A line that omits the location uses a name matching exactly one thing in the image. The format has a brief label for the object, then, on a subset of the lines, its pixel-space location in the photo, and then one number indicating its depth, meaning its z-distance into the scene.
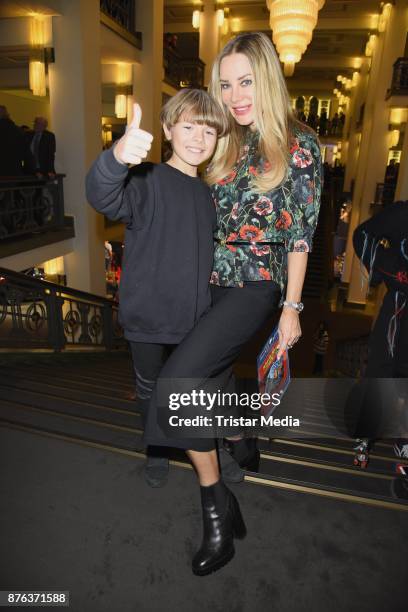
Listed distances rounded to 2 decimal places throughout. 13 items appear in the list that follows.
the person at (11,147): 5.88
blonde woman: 1.50
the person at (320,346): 8.41
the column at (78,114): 6.72
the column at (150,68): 9.30
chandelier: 5.68
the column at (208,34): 12.85
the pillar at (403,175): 10.62
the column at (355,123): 17.81
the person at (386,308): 2.01
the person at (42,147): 6.61
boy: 1.50
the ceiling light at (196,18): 12.59
